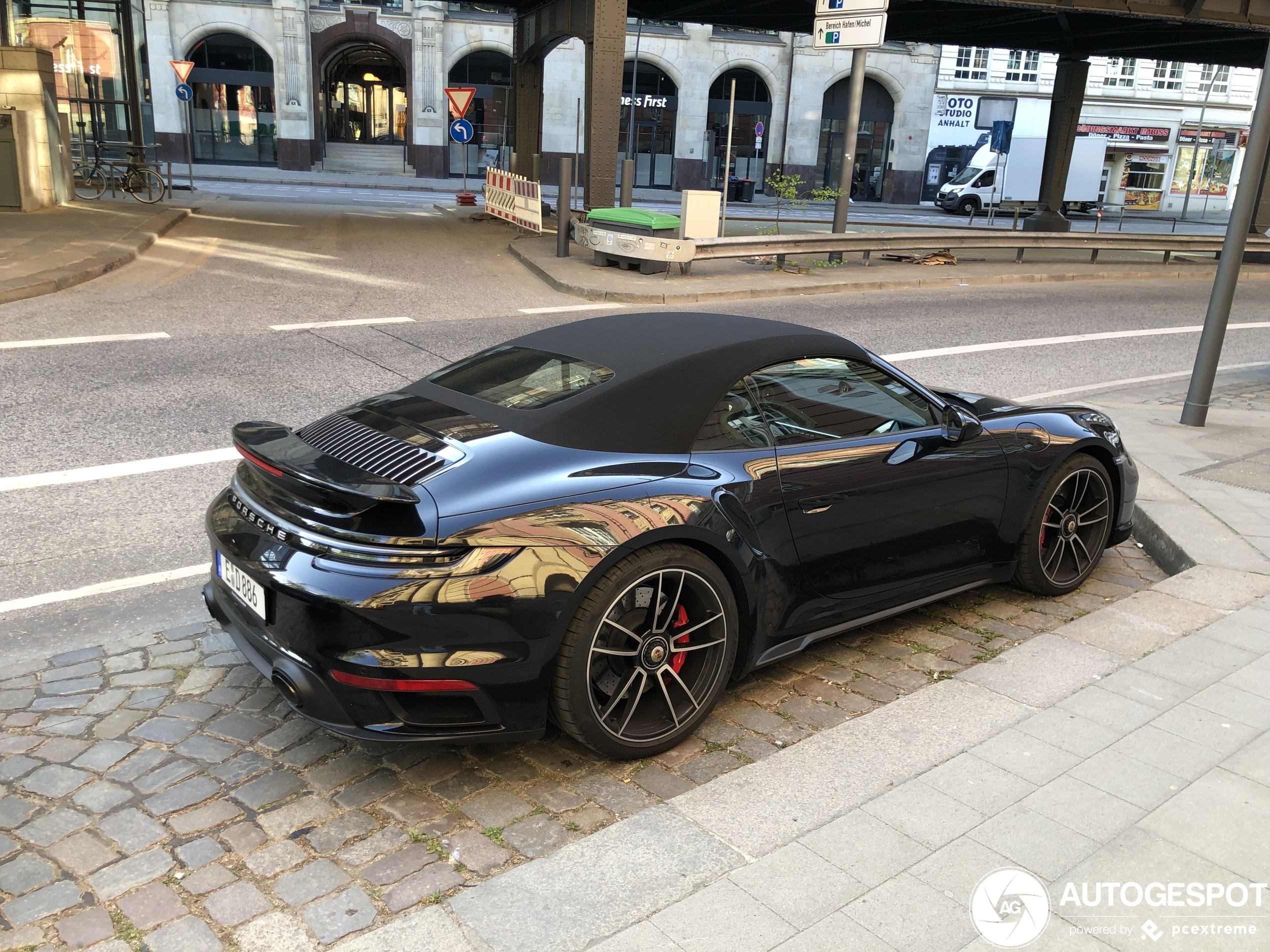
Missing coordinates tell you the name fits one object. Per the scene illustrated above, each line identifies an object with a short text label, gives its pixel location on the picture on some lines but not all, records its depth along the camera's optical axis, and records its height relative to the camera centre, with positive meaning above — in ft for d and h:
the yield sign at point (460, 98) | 78.84 +2.73
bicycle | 74.59 -4.29
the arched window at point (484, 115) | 141.90 +2.93
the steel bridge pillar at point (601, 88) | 57.88 +2.93
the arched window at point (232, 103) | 136.05 +2.62
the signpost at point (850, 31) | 56.49 +6.66
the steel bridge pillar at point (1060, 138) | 84.94 +2.35
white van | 133.28 -1.45
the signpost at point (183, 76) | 81.76 +3.40
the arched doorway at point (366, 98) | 150.82 +4.61
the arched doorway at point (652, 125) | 147.54 +2.89
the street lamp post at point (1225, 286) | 26.37 -2.64
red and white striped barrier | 65.10 -3.80
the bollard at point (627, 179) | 61.62 -1.90
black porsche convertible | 10.16 -3.99
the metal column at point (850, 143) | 61.00 +0.78
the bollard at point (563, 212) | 51.78 -3.52
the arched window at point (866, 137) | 155.63 +2.93
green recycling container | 51.19 -3.61
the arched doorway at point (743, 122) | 150.20 +4.08
